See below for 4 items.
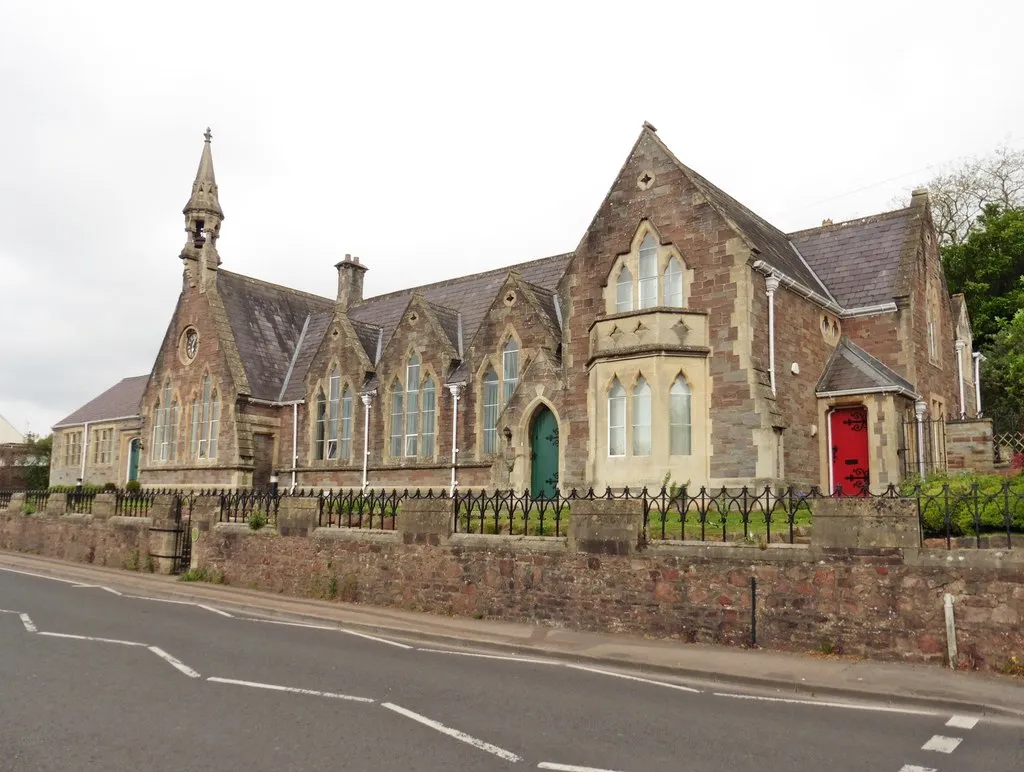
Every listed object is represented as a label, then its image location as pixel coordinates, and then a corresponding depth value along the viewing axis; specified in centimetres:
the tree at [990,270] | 3834
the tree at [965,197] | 4581
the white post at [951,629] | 1011
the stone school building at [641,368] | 1984
